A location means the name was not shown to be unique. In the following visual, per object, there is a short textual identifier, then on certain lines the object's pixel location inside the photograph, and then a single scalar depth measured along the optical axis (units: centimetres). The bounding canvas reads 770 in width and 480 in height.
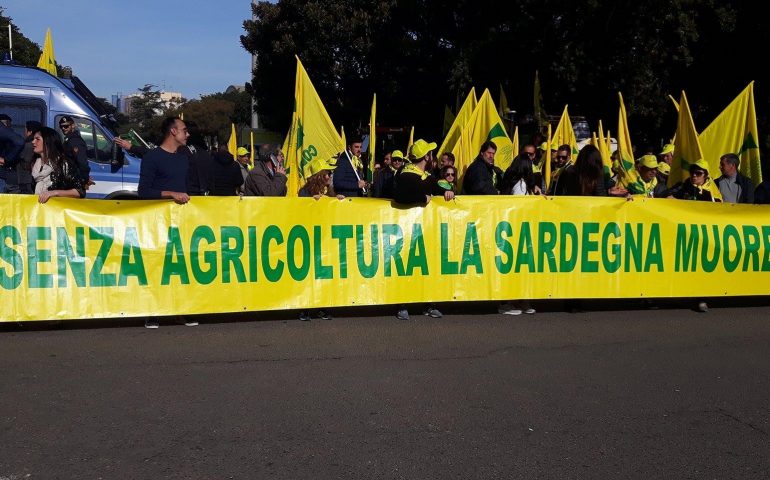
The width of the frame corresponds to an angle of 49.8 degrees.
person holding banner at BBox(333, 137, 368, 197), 1093
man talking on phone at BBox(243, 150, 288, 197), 1007
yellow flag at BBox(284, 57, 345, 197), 1026
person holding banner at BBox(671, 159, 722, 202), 916
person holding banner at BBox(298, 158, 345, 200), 818
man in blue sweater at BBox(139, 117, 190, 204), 776
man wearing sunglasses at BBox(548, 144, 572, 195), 1085
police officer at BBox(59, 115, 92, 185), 1047
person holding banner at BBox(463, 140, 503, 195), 908
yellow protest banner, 727
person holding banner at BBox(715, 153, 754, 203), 935
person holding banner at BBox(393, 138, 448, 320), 791
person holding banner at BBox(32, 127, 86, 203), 757
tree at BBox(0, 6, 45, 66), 4169
